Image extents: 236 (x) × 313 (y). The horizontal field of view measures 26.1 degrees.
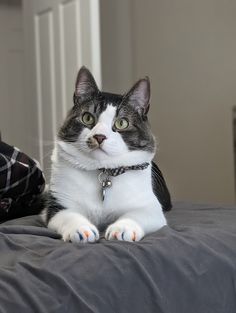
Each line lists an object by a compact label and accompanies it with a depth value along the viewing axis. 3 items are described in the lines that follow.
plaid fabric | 1.28
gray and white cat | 1.12
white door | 2.38
